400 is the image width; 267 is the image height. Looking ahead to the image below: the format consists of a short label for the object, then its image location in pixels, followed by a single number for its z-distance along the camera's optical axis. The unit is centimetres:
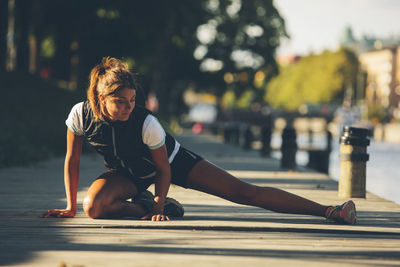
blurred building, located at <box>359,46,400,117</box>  13262
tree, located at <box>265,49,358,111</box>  10412
